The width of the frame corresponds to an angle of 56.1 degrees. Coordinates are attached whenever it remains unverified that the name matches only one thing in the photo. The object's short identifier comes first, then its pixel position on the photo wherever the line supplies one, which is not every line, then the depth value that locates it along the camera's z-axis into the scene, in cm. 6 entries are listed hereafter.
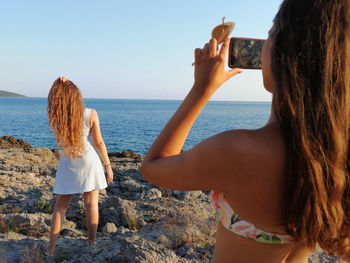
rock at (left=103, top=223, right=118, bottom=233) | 470
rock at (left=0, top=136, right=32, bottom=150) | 1770
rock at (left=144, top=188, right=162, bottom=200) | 672
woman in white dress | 394
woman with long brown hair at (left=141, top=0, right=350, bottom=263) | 103
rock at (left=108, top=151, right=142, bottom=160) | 1647
